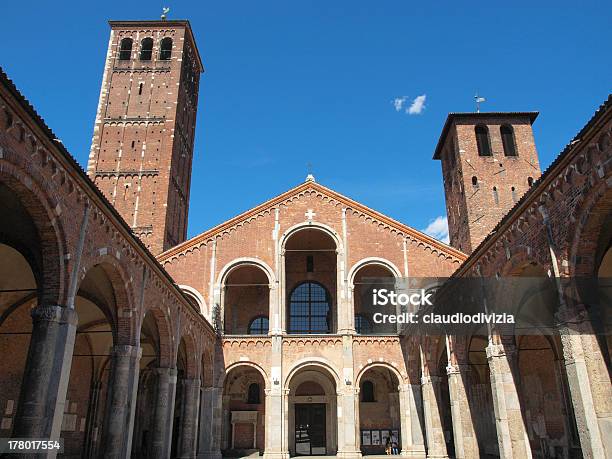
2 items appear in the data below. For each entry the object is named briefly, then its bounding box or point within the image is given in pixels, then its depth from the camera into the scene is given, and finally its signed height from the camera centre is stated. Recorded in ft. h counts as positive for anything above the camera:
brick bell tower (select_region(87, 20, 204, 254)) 101.86 +58.99
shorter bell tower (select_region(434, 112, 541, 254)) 98.27 +47.75
